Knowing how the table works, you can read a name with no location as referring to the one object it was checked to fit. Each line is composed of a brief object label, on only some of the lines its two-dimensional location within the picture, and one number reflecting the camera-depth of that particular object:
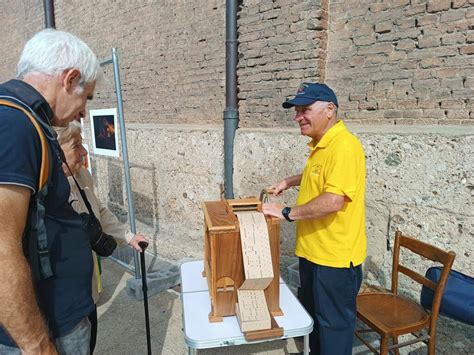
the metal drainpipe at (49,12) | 7.02
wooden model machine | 1.56
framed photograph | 3.59
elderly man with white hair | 1.02
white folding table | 1.56
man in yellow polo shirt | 1.93
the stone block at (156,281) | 3.57
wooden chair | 2.11
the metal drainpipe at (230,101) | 3.92
